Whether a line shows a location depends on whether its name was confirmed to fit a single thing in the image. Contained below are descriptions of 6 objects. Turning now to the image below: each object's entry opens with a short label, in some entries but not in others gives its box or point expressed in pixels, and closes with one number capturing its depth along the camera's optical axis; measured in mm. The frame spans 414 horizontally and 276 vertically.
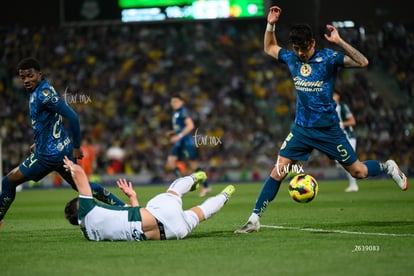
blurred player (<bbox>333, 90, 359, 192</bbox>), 34844
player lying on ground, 16875
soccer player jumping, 19094
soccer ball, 19484
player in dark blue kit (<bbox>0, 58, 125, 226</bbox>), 19656
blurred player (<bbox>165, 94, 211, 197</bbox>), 37687
